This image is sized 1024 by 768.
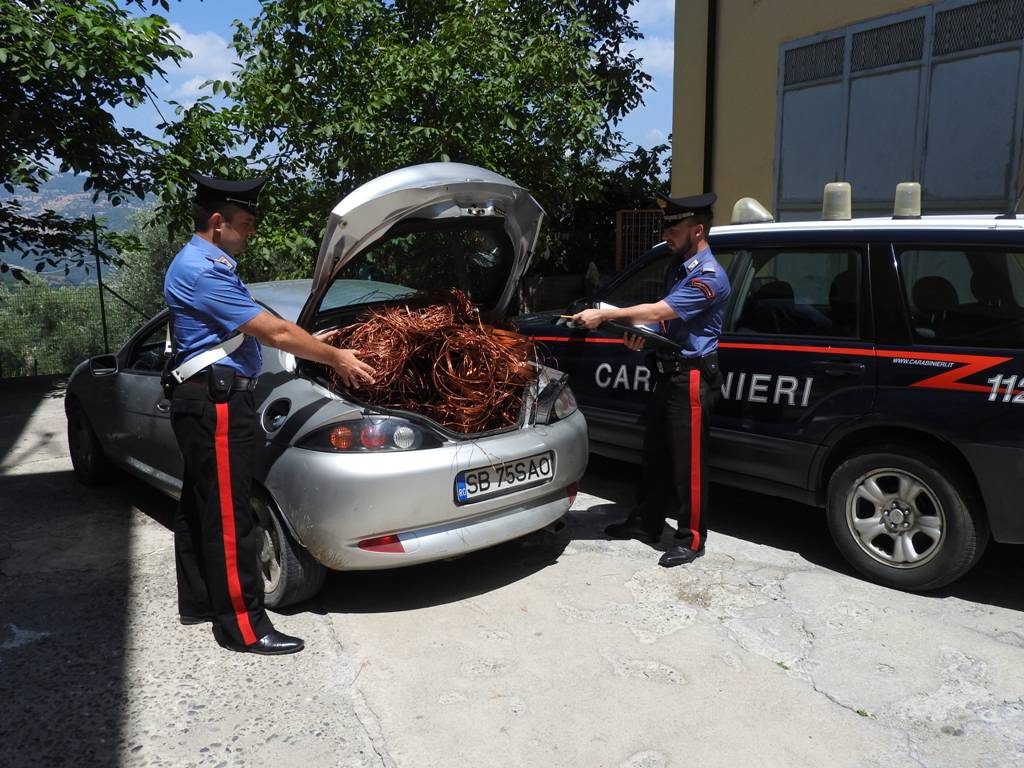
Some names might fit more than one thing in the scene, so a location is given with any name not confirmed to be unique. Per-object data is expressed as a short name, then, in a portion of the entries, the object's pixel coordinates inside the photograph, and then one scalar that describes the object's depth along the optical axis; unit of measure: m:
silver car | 3.40
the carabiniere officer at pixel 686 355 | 4.11
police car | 3.57
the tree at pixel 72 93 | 7.88
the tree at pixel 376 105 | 8.23
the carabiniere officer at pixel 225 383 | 3.24
